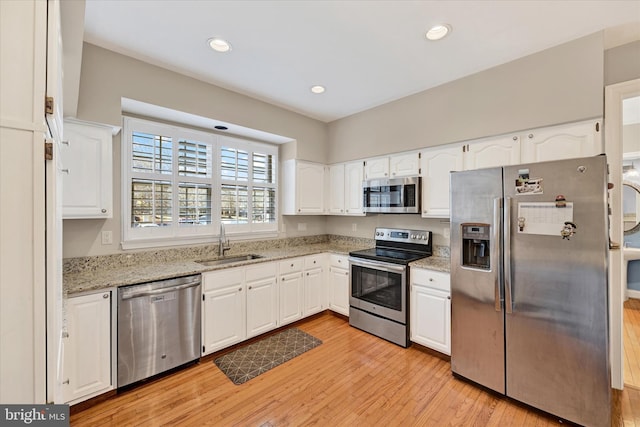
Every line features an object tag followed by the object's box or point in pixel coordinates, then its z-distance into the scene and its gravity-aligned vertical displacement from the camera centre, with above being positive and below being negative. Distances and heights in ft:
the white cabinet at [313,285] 11.59 -3.05
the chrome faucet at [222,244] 10.83 -1.20
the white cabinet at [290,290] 10.73 -3.05
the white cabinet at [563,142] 7.03 +1.90
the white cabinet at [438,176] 9.54 +1.33
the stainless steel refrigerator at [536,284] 5.82 -1.68
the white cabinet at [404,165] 10.56 +1.91
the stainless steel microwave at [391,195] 10.36 +0.73
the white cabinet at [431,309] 8.67 -3.13
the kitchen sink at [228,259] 10.30 -1.79
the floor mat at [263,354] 8.21 -4.63
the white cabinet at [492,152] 8.20 +1.89
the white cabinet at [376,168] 11.51 +1.94
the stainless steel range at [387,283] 9.64 -2.61
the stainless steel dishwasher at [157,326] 7.15 -3.12
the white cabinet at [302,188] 12.72 +1.21
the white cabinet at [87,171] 7.04 +1.14
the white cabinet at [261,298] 9.74 -3.07
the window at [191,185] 9.11 +1.11
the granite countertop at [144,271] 6.78 -1.68
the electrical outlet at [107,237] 8.36 -0.70
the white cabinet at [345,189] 12.55 +1.17
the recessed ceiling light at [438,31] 6.68 +4.49
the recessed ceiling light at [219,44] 7.17 +4.49
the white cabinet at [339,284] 11.66 -3.02
